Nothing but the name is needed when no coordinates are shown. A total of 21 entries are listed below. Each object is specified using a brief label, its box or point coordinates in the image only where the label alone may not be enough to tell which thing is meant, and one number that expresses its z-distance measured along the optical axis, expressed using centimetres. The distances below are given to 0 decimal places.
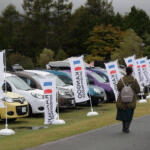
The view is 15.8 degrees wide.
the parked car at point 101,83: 2762
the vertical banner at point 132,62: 2684
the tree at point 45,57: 8462
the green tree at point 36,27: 10025
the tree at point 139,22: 10048
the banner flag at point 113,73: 2289
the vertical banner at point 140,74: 2824
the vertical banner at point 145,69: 2881
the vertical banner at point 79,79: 2050
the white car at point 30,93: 2012
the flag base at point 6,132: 1405
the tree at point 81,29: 9400
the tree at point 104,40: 8805
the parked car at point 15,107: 1733
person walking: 1327
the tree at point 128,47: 7819
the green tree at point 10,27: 10081
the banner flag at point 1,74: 1395
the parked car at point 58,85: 2210
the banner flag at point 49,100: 1653
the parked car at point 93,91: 2534
